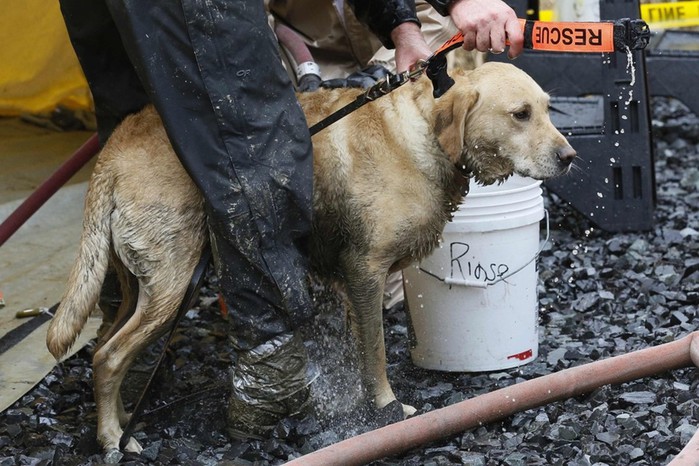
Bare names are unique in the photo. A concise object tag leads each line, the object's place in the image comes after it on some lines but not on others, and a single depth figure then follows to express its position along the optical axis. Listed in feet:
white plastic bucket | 14.10
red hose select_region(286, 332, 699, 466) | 10.95
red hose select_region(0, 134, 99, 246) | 14.94
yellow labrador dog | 12.19
